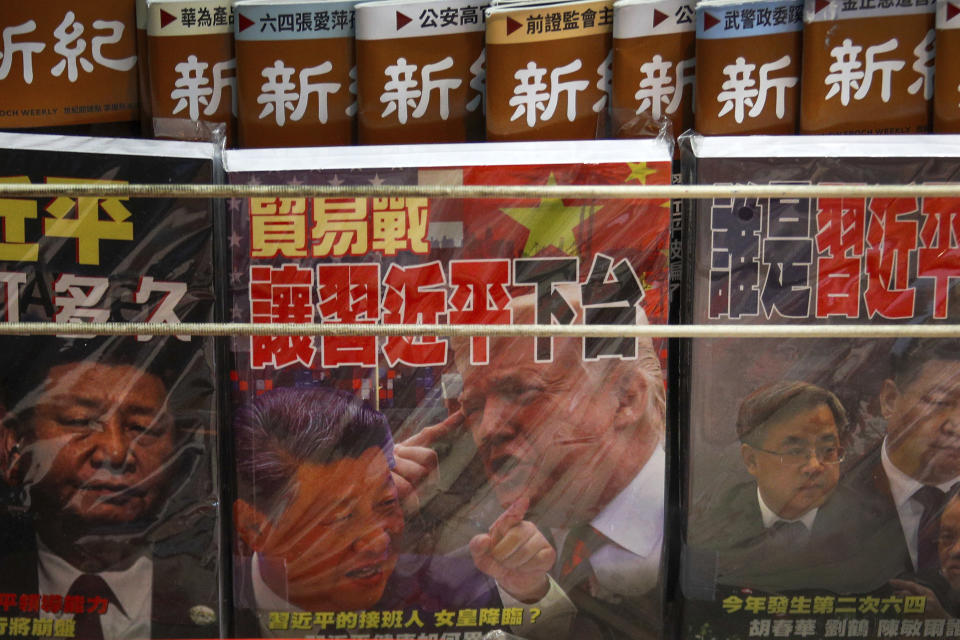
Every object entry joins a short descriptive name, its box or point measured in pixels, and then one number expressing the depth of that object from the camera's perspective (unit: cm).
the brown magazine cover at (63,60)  132
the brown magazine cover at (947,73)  120
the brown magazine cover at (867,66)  122
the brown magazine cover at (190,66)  130
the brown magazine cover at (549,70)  125
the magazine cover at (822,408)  121
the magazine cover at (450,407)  123
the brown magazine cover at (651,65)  125
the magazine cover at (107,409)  122
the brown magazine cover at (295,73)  128
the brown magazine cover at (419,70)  127
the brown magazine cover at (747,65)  123
